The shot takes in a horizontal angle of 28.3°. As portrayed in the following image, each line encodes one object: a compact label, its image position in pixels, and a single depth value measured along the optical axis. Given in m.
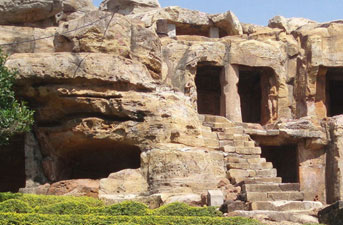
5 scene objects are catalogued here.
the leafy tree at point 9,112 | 18.31
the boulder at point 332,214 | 13.80
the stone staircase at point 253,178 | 16.94
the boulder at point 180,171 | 19.02
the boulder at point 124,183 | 19.44
